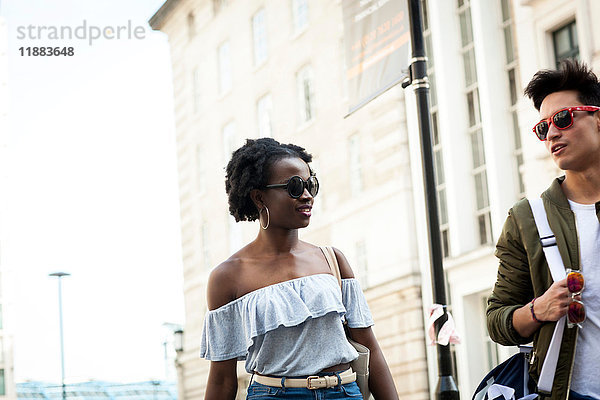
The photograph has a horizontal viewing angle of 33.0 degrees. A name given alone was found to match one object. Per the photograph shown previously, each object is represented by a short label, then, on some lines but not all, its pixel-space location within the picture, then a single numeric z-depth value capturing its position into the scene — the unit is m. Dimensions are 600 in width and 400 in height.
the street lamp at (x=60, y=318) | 41.78
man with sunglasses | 3.27
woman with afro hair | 4.27
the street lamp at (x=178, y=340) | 31.31
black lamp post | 8.62
